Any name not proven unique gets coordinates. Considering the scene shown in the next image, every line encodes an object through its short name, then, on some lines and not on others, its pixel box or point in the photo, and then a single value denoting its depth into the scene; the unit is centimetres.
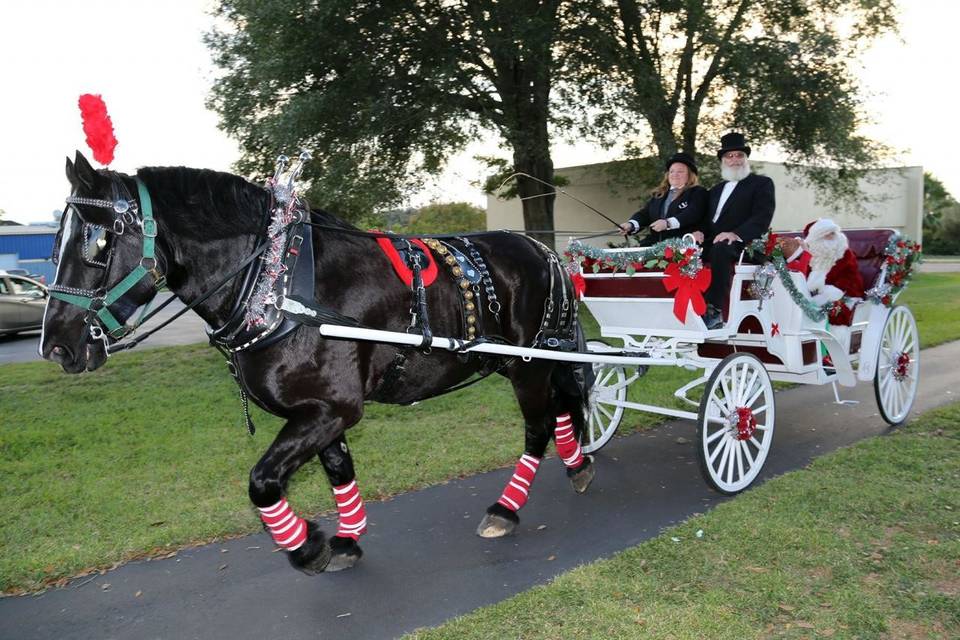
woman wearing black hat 618
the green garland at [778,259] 588
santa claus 642
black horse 330
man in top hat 569
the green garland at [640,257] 546
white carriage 556
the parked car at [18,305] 1780
